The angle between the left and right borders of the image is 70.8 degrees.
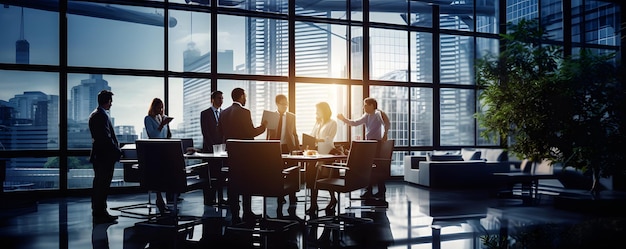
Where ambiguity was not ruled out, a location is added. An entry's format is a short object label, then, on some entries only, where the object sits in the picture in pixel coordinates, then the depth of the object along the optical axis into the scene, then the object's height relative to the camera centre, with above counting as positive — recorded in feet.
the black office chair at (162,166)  14.32 -1.24
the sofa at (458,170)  26.43 -2.66
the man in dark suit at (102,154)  16.40 -0.96
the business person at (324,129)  18.09 -0.07
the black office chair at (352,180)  14.53 -1.82
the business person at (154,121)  19.06 +0.30
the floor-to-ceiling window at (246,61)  24.13 +4.25
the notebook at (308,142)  18.03 -0.60
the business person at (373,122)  21.39 +0.26
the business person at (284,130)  18.67 -0.10
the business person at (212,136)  18.83 -0.35
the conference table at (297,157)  14.71 -1.02
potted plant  17.10 +1.15
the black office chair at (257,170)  13.07 -1.27
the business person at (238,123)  16.67 +0.19
